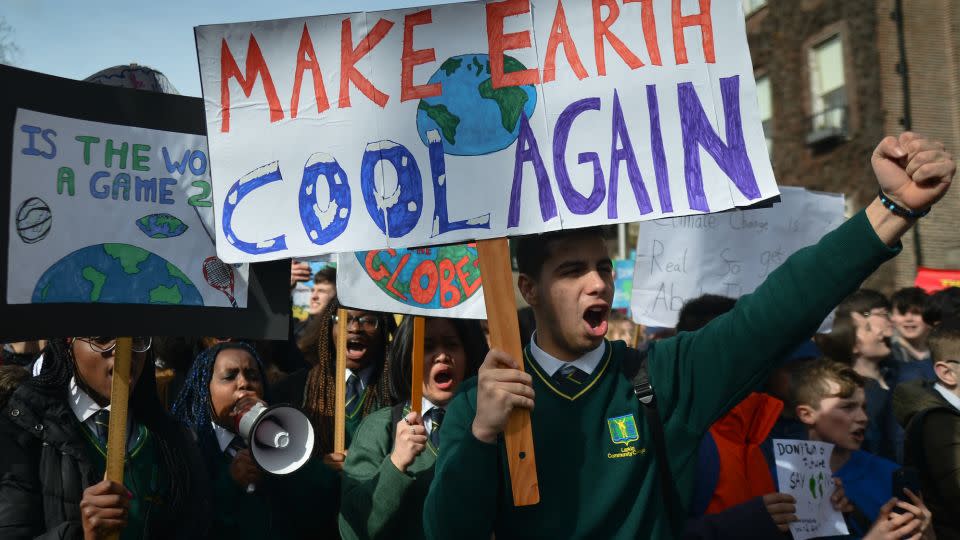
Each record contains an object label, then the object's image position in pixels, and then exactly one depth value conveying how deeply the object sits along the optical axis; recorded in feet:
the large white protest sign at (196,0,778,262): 9.64
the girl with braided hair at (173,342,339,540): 13.42
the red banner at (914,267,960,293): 34.96
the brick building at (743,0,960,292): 60.85
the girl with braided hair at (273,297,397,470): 16.43
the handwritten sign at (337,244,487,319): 14.51
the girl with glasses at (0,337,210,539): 10.94
